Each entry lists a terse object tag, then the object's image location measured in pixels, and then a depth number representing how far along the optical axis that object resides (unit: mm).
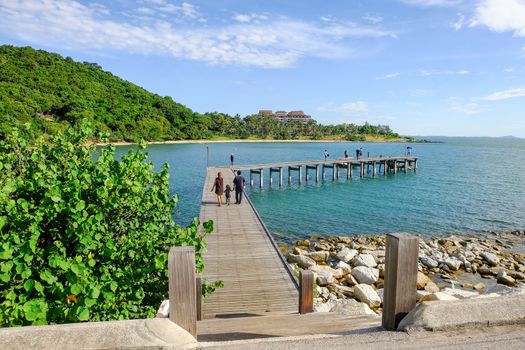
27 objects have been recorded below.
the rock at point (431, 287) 12180
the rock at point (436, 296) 9570
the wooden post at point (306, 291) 6191
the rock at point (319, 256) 15189
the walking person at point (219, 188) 16966
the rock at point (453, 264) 14969
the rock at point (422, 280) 12459
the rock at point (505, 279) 13781
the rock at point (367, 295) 10650
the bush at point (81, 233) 3357
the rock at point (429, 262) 15042
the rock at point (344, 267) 13641
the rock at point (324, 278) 11977
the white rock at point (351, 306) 9031
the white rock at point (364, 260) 14188
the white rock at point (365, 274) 12695
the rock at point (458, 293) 11345
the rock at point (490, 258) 15594
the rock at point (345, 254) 14897
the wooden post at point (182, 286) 2357
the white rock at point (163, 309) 4141
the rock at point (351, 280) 12555
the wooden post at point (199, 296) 5547
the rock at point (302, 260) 13914
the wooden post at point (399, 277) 2615
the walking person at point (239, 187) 17358
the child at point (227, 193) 17578
